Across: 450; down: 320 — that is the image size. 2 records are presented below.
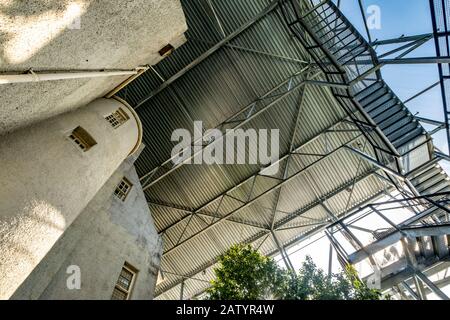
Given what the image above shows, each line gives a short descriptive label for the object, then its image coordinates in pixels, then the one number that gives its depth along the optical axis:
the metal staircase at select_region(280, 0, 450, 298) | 10.17
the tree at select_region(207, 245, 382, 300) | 7.39
